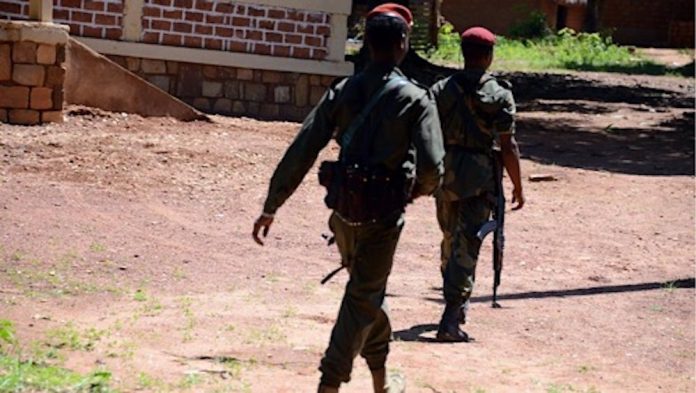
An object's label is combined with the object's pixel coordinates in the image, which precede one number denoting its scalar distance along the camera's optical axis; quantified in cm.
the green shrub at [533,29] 3672
